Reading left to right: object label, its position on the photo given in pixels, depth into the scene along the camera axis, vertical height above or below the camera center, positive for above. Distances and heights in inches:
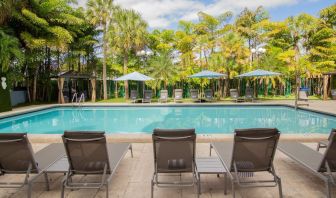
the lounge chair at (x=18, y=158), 114.5 -33.7
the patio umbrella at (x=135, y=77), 628.0 +26.7
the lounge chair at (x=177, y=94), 660.7 -17.8
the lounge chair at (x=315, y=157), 113.1 -39.3
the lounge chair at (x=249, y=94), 636.7 -17.8
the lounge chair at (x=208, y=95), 658.0 -22.0
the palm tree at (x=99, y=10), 705.6 +219.2
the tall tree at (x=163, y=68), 762.8 +59.0
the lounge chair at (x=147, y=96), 645.3 -22.2
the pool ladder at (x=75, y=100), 664.9 -33.6
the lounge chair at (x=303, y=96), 603.7 -22.3
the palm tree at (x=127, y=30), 734.5 +173.1
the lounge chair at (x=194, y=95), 659.4 -20.4
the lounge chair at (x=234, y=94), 637.9 -17.6
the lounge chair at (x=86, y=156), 114.8 -32.5
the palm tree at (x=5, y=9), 490.8 +161.1
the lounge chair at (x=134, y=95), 642.2 -19.4
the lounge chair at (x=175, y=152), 117.3 -31.3
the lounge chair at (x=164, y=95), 650.8 -19.9
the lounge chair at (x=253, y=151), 115.0 -30.4
